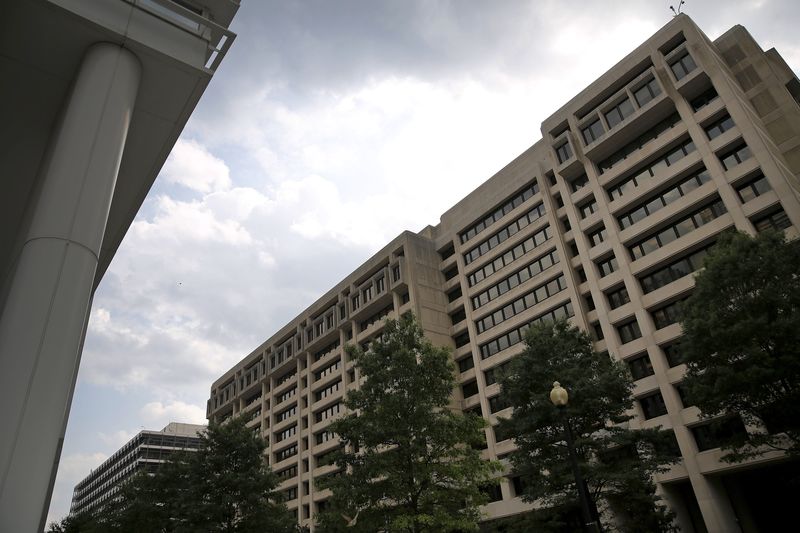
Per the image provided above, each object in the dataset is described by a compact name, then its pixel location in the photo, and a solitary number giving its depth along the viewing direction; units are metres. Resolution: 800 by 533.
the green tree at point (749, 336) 20.50
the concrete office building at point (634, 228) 33.06
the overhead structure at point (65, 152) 8.56
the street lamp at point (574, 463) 13.70
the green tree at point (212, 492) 28.78
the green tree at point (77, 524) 37.80
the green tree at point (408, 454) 20.83
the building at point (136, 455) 122.44
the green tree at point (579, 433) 24.30
